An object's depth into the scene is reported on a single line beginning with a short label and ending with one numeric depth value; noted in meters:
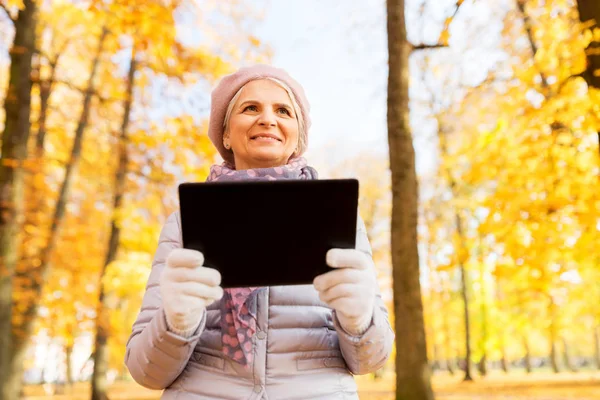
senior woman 1.58
